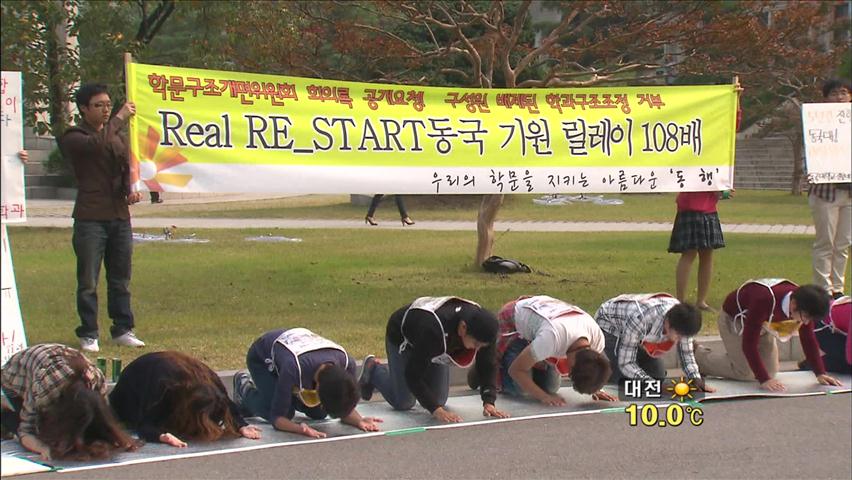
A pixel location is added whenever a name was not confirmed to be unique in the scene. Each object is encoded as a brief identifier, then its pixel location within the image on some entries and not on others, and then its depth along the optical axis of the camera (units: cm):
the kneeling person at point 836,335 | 667
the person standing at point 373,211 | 1761
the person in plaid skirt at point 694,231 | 822
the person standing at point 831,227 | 810
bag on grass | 1046
